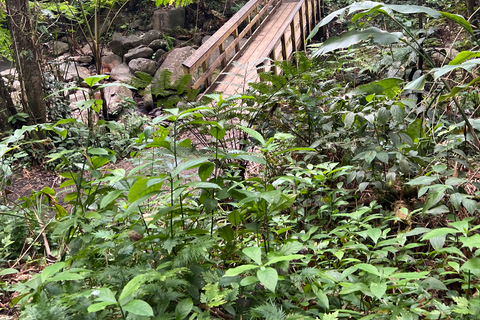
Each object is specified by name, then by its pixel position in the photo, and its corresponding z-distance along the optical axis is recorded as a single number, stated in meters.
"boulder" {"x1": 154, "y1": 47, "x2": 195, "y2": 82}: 10.13
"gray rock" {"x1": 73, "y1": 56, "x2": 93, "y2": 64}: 12.10
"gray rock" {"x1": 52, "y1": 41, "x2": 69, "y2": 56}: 13.21
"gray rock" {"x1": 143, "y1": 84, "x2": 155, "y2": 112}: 9.02
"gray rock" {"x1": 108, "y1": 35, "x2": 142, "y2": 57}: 12.89
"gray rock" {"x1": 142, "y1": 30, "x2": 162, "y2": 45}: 13.13
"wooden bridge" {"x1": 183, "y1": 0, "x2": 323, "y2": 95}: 6.72
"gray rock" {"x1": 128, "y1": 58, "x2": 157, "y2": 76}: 11.45
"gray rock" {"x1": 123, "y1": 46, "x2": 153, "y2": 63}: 12.25
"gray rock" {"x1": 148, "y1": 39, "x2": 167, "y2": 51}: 12.60
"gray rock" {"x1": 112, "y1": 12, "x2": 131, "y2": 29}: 14.78
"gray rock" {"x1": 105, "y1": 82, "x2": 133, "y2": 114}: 8.05
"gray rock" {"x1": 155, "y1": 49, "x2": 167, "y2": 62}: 12.24
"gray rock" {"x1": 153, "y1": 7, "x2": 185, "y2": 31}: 14.06
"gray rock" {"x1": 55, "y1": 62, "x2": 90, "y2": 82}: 10.76
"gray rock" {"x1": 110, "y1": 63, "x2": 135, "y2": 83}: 11.45
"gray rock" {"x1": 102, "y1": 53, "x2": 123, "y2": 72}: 12.43
